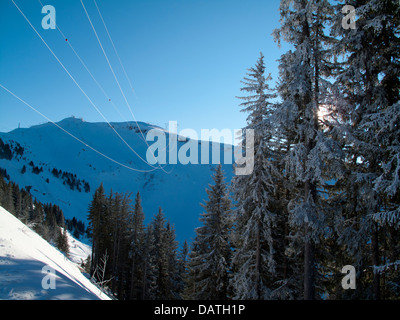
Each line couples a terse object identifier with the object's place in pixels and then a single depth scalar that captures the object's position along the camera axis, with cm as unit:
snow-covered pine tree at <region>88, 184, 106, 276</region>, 3621
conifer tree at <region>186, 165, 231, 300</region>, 1961
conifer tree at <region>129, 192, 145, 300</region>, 3300
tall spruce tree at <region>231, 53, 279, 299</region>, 1315
